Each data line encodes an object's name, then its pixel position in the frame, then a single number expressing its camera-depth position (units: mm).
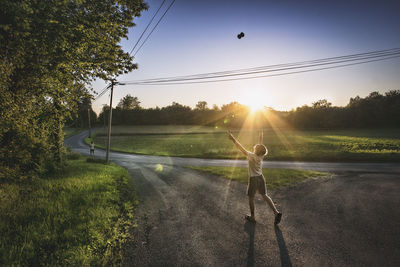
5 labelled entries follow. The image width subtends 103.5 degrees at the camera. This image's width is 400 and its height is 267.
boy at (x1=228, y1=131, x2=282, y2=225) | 4336
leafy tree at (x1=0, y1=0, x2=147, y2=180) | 4777
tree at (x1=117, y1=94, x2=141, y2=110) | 107438
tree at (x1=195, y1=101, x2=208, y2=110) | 122625
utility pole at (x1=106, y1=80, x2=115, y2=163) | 14075
